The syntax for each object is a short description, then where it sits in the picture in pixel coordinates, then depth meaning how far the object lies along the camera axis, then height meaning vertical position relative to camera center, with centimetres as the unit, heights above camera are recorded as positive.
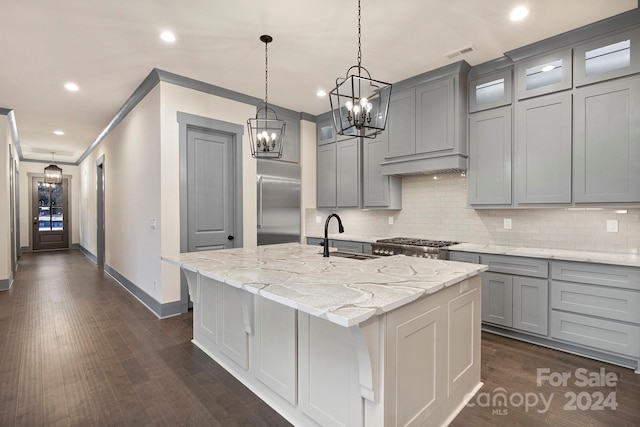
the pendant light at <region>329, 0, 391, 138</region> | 198 +61
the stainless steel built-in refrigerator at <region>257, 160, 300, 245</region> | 481 +9
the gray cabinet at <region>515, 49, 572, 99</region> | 300 +129
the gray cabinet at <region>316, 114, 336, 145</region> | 527 +129
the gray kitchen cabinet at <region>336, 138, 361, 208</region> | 484 +54
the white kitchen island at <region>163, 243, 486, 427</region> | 143 -70
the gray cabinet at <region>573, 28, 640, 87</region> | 266 +129
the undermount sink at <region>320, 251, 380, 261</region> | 253 -39
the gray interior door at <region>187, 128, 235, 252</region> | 408 +25
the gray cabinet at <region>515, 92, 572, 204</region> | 301 +57
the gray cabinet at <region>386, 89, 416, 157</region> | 400 +106
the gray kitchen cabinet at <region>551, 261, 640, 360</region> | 253 -82
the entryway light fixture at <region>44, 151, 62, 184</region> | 911 +99
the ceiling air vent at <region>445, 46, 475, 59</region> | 323 +159
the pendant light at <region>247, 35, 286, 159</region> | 298 +68
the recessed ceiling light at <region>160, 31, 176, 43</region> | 291 +158
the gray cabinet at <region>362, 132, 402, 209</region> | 448 +37
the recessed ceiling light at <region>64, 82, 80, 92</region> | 408 +157
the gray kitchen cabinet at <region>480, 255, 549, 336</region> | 296 -82
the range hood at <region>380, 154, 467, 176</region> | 363 +52
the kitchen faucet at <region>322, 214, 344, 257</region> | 245 -29
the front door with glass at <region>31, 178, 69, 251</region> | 973 -20
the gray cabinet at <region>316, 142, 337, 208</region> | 523 +53
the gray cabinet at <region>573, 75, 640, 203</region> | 267 +56
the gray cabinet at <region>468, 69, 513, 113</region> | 339 +128
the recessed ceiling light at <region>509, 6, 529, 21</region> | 259 +159
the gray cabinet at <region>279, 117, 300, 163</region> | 513 +107
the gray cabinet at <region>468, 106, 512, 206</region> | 339 +55
